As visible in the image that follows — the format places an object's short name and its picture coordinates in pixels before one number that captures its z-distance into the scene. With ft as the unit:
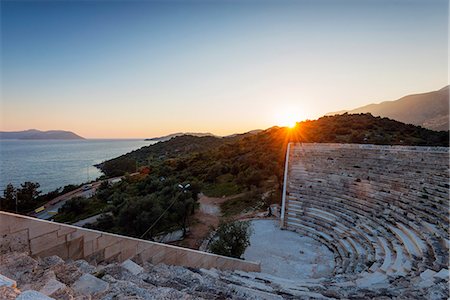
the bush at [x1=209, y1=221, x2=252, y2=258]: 28.66
